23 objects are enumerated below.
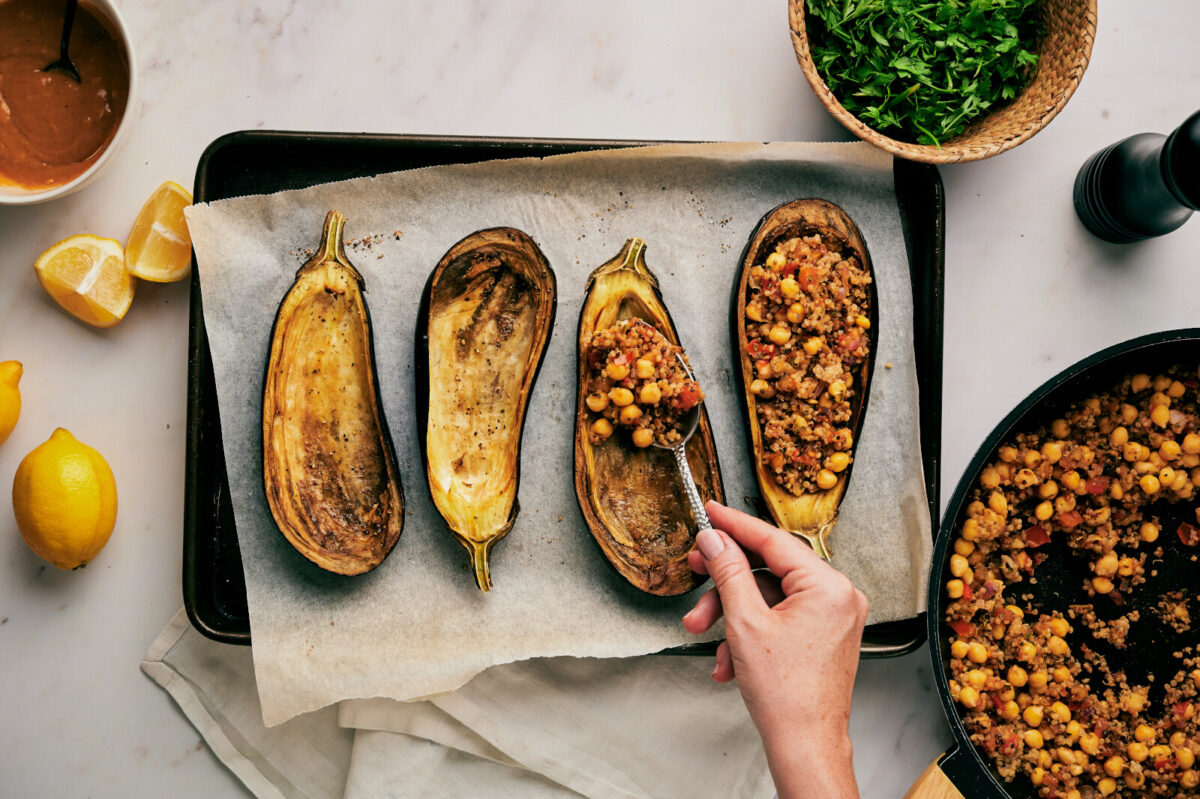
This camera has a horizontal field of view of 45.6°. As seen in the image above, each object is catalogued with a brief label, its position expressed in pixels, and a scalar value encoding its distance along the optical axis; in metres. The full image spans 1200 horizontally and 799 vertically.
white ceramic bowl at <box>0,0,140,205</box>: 0.80
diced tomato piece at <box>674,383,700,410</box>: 0.81
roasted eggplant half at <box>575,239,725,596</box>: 0.82
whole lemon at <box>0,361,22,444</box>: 0.82
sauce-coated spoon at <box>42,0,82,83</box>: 0.81
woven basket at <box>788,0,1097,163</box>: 0.79
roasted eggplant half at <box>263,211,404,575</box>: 0.81
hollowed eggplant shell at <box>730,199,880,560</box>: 0.83
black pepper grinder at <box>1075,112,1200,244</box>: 0.79
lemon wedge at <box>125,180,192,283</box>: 0.84
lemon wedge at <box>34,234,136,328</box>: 0.83
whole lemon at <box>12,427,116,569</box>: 0.82
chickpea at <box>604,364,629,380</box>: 0.81
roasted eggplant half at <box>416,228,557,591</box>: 0.82
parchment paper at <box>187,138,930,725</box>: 0.82
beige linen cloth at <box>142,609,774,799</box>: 0.85
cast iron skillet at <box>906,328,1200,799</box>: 0.78
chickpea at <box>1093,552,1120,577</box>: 0.83
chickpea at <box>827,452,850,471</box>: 0.82
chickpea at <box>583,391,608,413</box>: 0.81
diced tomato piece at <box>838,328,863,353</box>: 0.82
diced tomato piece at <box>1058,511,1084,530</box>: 0.83
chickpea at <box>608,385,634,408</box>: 0.80
